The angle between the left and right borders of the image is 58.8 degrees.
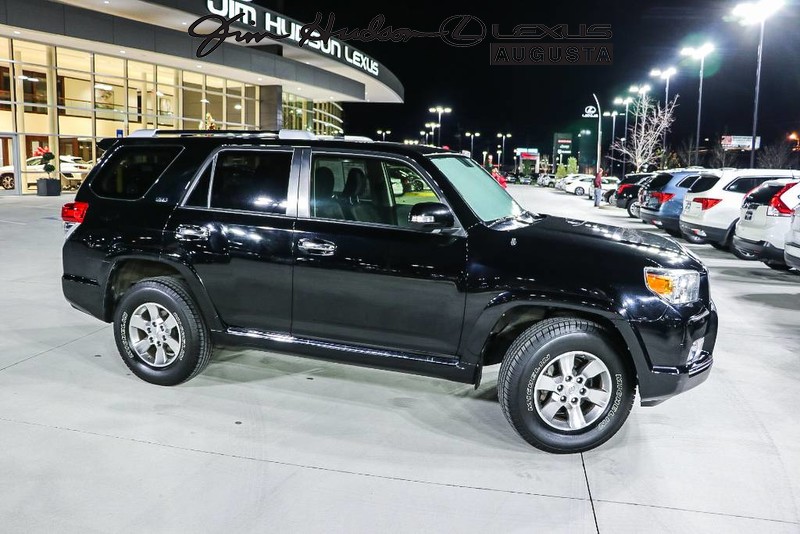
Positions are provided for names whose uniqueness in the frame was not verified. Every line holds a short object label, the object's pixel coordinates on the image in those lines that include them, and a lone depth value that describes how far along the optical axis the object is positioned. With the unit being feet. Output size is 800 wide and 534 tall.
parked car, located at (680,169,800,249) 44.52
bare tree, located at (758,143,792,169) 240.53
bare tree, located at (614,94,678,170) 182.60
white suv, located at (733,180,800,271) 33.71
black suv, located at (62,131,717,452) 14.23
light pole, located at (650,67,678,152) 125.59
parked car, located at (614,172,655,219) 79.96
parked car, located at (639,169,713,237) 55.16
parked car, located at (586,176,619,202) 132.32
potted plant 87.20
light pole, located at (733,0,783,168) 70.12
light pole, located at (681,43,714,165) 99.40
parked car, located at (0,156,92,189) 90.85
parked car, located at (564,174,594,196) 146.61
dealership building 86.02
